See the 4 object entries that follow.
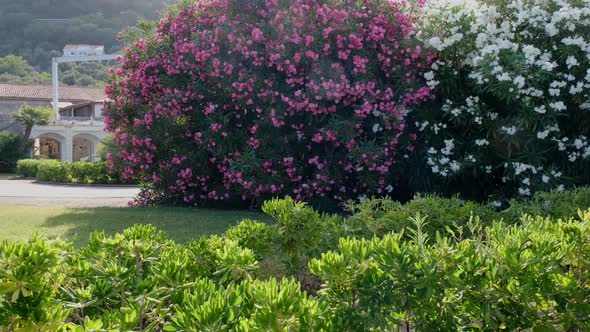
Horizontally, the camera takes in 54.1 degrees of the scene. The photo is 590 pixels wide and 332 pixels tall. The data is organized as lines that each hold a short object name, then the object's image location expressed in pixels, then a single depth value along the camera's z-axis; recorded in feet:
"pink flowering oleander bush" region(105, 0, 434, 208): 27.20
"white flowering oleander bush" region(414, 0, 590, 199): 23.98
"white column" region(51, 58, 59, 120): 127.24
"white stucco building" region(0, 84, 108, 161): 134.51
